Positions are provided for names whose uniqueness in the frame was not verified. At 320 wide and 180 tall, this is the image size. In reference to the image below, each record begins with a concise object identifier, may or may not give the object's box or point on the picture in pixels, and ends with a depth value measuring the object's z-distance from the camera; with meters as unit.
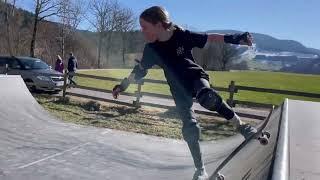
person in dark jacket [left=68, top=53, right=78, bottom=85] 13.61
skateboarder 2.23
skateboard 1.56
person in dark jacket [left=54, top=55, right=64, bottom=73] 14.51
